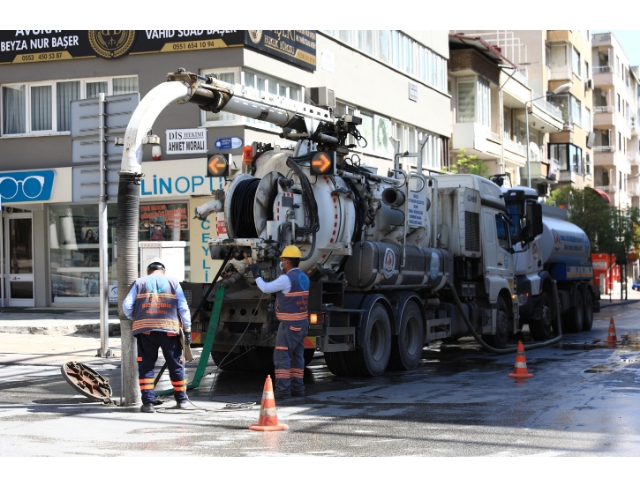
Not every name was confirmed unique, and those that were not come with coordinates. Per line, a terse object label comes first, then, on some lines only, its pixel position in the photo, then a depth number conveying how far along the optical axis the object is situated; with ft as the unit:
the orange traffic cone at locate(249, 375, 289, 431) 27.78
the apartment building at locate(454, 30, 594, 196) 173.58
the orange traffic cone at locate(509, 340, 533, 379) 41.27
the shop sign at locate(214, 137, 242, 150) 73.05
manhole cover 33.86
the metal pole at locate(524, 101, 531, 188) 136.60
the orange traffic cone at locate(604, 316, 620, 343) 61.55
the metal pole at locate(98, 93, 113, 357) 47.19
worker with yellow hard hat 35.29
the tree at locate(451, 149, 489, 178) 113.16
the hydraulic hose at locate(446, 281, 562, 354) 50.06
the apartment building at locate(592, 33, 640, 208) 252.01
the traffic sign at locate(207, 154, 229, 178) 41.16
